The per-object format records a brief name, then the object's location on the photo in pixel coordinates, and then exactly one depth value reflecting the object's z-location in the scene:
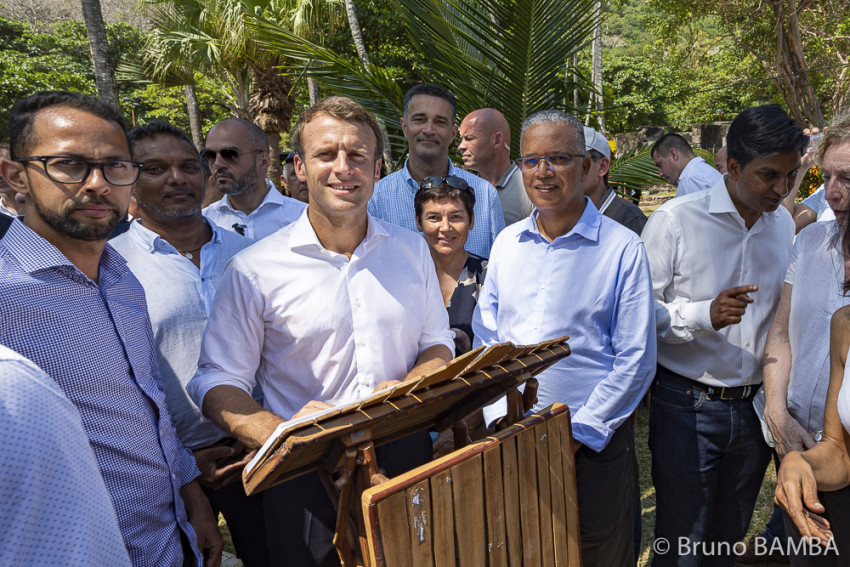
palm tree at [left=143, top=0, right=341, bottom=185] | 14.97
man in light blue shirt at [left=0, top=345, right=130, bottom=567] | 0.86
